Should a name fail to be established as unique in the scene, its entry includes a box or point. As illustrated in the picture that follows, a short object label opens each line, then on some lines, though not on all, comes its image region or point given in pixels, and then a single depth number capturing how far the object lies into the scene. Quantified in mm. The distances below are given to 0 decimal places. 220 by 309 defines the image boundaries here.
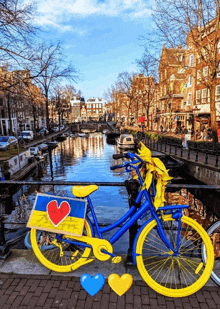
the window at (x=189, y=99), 33784
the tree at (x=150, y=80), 28544
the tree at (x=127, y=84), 50750
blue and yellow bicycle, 2512
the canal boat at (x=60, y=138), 52844
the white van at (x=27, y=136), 35094
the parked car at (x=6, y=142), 22719
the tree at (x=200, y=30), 16211
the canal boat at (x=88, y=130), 86562
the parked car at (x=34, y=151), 24256
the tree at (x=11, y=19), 9406
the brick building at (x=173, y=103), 38969
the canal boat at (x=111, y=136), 53262
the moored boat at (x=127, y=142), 31906
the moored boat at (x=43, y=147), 29303
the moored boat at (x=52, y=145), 36706
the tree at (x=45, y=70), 11511
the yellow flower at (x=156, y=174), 2479
